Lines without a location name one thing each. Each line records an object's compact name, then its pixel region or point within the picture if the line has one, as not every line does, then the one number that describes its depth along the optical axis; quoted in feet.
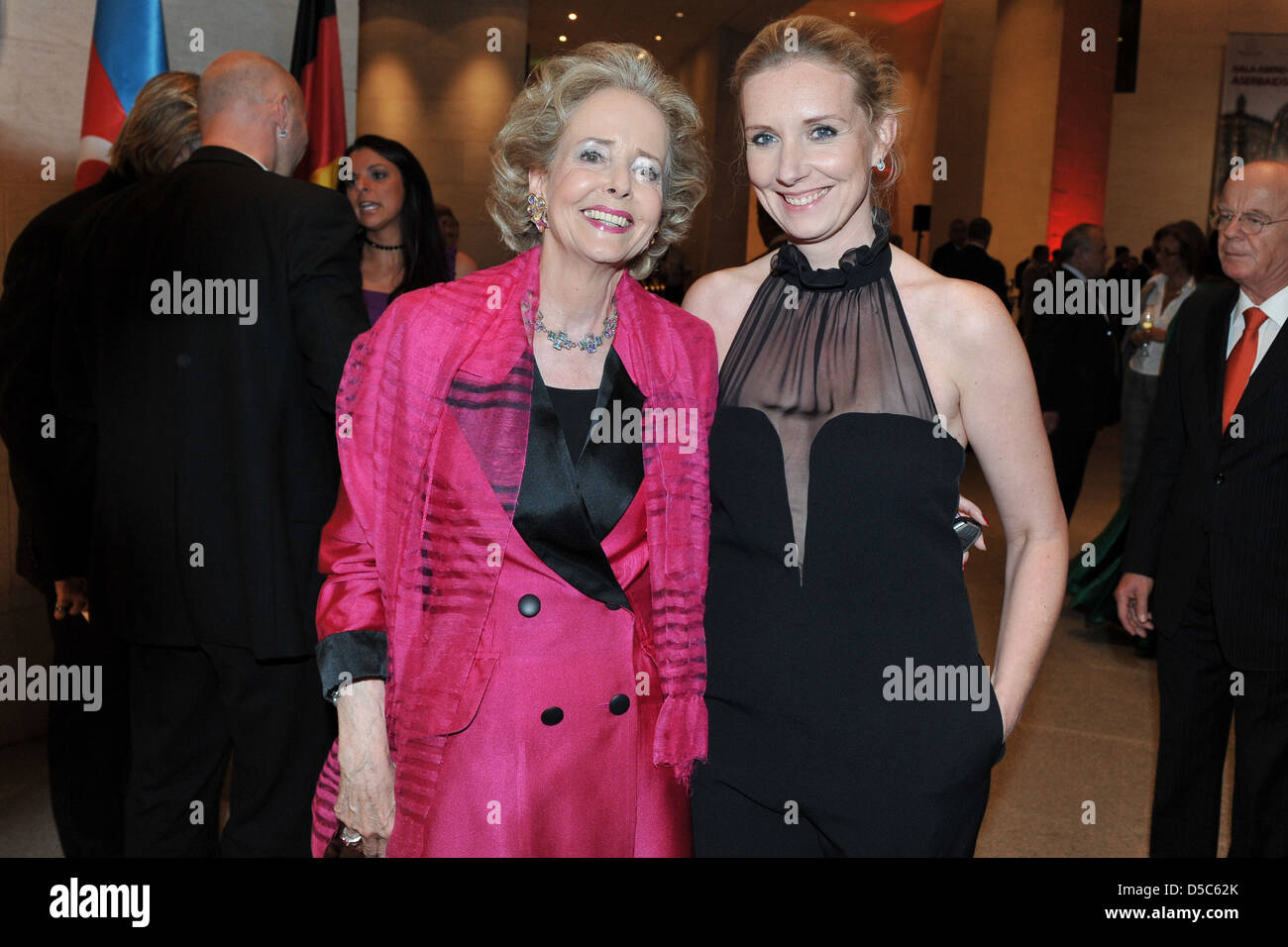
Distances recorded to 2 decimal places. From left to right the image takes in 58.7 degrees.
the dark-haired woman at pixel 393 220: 13.01
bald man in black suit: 8.09
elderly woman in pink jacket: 5.79
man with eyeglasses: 9.08
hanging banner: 48.03
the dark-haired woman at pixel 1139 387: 19.22
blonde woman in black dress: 5.70
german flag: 13.05
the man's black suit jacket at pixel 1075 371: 19.43
